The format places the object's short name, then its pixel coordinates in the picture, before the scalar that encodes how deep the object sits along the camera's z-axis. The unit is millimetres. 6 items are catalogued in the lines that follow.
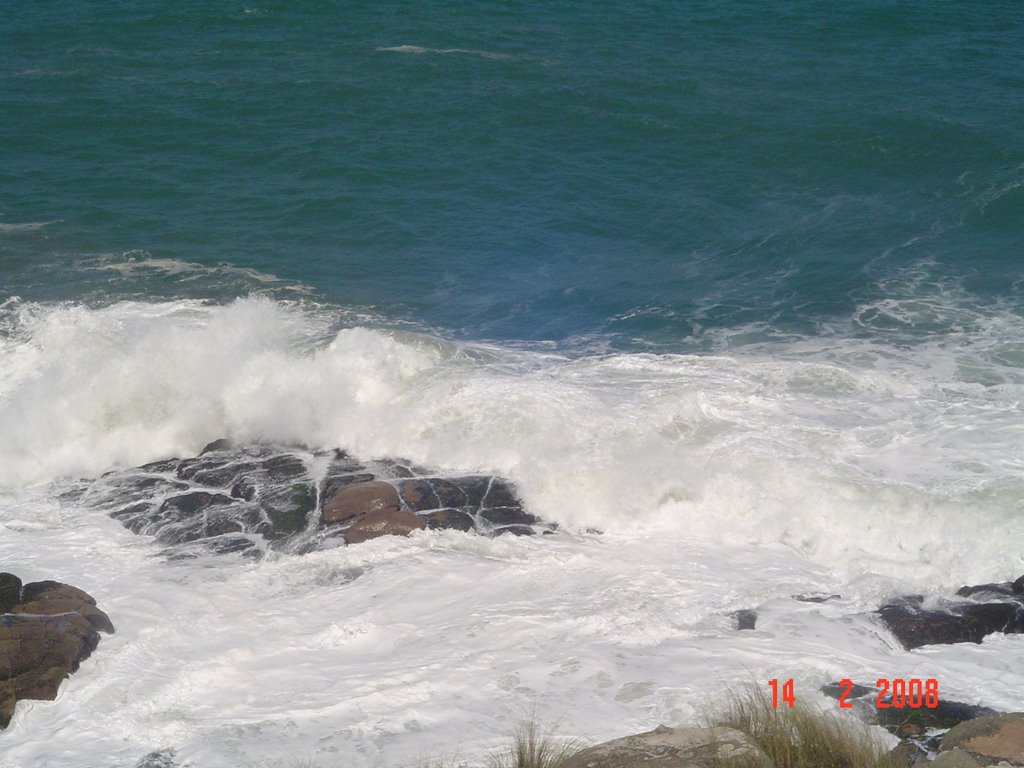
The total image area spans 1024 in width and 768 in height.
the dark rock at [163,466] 14649
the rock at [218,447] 15078
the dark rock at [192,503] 13430
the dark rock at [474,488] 13711
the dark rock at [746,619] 10880
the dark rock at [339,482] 13820
